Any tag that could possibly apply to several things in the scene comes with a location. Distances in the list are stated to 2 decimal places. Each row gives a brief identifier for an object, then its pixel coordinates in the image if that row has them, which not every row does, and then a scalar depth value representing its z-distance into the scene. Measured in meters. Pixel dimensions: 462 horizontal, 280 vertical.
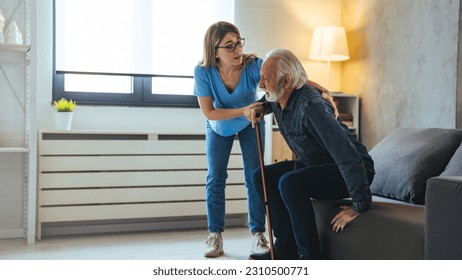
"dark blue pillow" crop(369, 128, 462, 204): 2.56
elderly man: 2.18
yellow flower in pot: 3.67
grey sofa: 1.83
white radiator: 3.58
